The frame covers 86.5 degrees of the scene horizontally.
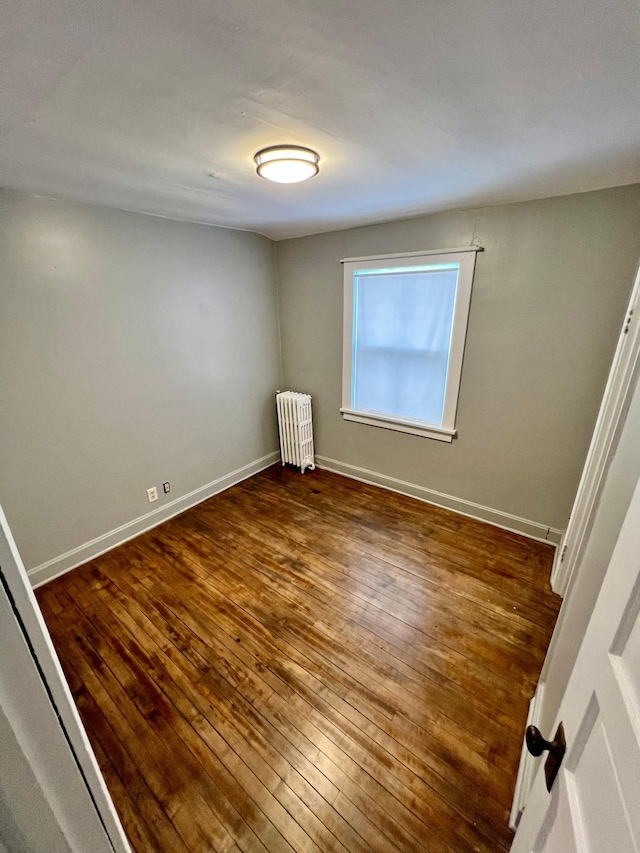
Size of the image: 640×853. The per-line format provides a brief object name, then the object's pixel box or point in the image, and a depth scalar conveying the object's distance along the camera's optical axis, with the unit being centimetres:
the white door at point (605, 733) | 46
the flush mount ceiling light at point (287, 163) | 138
